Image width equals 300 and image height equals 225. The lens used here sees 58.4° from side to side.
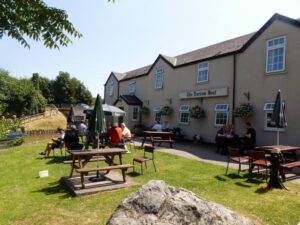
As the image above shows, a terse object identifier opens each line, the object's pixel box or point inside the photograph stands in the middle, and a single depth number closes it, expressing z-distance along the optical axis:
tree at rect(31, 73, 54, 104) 72.31
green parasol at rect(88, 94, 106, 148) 8.65
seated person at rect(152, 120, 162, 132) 18.75
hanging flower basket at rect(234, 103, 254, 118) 14.59
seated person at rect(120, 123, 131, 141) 14.41
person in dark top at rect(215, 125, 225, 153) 13.95
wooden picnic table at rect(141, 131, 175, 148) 15.61
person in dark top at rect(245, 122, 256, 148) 13.11
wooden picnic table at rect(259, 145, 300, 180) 8.15
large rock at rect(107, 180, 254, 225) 3.23
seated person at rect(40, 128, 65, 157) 12.34
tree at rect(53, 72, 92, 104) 70.88
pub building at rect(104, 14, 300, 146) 13.24
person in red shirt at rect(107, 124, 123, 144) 11.84
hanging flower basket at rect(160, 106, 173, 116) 21.38
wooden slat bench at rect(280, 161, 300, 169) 8.10
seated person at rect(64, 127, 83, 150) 11.24
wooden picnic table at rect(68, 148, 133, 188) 7.19
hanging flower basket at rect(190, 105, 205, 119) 17.89
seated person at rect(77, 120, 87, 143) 16.77
